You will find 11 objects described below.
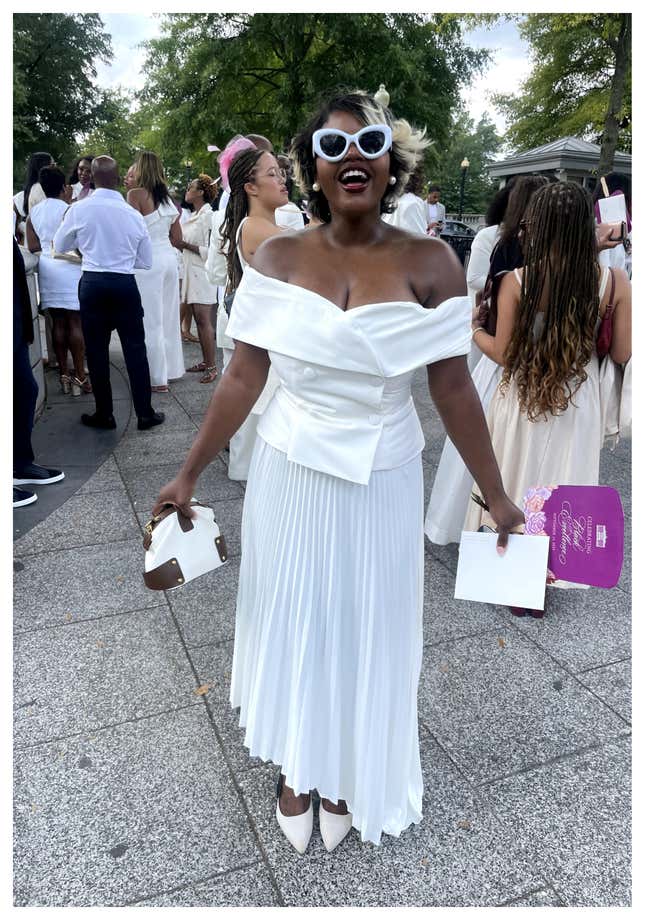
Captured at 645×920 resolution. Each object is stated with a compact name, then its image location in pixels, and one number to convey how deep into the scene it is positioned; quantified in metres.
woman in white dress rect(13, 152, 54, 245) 7.50
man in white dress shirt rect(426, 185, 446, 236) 13.74
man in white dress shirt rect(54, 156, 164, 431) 5.64
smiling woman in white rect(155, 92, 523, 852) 1.82
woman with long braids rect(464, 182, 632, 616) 3.21
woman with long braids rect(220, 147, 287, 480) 4.10
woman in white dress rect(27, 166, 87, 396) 6.85
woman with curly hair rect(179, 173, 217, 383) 8.13
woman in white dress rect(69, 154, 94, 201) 6.98
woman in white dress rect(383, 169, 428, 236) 5.75
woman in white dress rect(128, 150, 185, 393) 6.70
